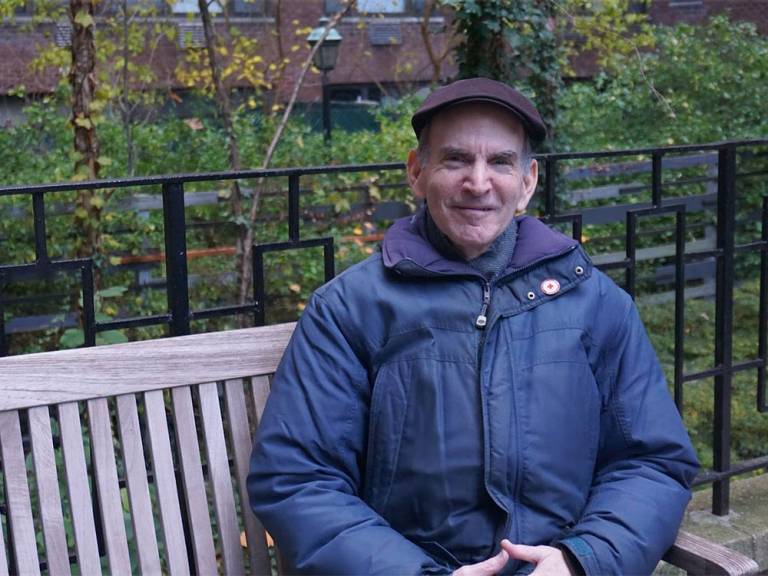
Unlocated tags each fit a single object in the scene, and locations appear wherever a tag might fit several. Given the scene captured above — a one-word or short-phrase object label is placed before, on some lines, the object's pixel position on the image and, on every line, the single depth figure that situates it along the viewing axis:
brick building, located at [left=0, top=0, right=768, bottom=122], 13.17
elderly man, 2.29
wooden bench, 2.33
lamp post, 11.42
